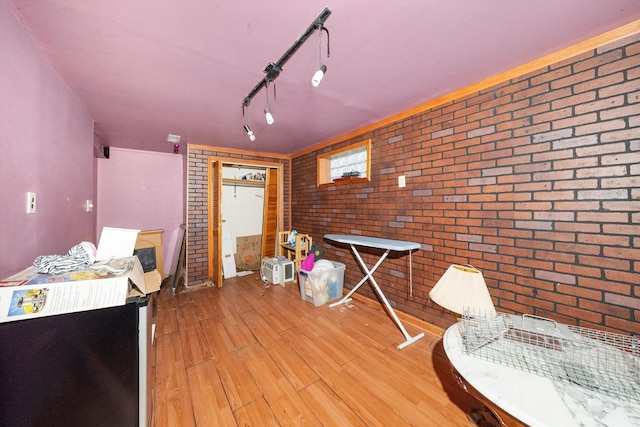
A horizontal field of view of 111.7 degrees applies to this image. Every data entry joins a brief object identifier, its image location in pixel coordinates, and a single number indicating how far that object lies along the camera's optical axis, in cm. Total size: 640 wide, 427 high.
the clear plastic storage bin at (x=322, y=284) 290
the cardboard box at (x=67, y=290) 87
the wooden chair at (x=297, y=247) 378
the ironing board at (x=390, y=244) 212
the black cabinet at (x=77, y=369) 88
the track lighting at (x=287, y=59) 120
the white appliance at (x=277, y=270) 369
